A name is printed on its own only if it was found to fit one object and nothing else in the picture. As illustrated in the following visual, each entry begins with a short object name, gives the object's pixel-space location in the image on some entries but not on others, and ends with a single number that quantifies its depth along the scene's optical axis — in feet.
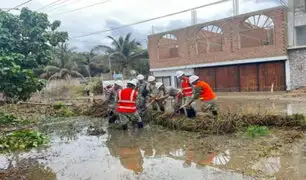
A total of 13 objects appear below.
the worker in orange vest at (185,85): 25.80
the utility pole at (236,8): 56.19
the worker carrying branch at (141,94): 26.90
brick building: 52.68
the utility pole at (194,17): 63.18
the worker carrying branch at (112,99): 28.08
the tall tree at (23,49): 22.07
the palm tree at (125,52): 95.39
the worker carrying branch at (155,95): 27.73
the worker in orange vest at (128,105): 22.98
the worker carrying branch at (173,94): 26.49
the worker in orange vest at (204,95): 23.29
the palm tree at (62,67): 91.53
